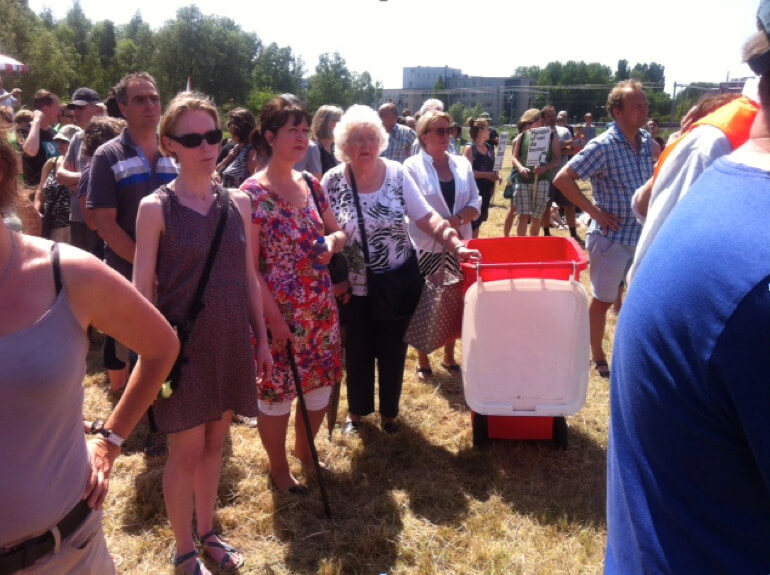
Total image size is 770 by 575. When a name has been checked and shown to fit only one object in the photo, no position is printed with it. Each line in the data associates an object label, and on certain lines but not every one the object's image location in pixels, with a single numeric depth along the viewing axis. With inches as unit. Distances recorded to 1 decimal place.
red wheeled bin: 131.0
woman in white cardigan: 176.6
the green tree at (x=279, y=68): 2775.6
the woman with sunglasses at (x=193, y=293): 95.5
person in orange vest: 100.3
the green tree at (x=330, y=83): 2711.9
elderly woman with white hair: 137.9
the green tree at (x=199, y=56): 2421.3
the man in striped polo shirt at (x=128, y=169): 133.0
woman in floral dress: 117.8
